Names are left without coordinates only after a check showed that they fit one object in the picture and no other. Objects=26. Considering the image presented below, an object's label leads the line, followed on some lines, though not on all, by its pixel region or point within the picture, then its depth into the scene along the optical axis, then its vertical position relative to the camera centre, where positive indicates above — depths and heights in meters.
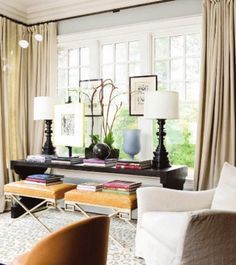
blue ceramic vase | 4.01 -0.26
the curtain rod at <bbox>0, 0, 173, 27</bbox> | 4.18 +1.33
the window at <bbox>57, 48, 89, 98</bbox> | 4.79 +0.67
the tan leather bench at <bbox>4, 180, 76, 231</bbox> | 3.68 -0.76
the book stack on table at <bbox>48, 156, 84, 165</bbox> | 4.05 -0.47
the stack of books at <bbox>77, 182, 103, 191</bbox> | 3.55 -0.67
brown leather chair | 1.58 -0.57
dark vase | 4.30 -0.40
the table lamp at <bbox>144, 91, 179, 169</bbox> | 3.56 +0.09
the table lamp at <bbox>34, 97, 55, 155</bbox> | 4.43 +0.12
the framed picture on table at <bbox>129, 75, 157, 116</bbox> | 4.25 +0.35
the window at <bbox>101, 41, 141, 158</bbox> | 4.43 +0.62
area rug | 3.06 -1.18
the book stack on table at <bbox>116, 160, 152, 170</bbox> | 3.58 -0.46
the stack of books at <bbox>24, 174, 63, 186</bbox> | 3.93 -0.67
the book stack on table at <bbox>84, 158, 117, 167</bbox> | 3.85 -0.48
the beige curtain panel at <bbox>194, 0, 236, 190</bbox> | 3.61 +0.24
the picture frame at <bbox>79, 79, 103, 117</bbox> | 4.57 +0.27
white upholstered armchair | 1.93 -0.68
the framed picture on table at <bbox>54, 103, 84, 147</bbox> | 4.39 -0.08
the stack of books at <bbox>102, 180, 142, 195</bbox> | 3.40 -0.66
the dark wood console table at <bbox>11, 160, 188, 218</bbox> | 3.45 -0.55
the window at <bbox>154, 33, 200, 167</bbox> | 4.09 +0.44
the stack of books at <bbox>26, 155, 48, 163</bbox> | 4.23 -0.47
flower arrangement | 4.52 +0.19
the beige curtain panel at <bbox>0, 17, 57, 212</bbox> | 4.64 +0.46
